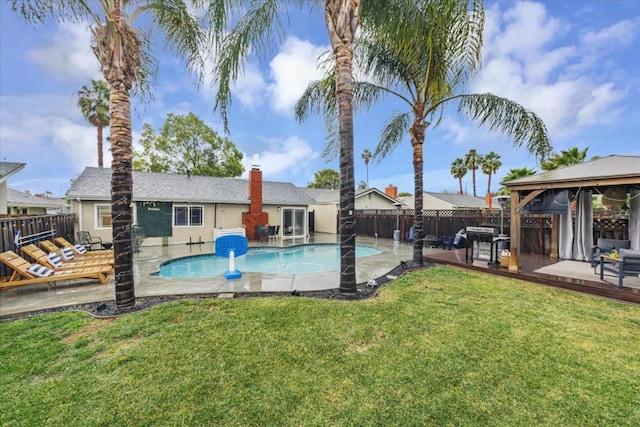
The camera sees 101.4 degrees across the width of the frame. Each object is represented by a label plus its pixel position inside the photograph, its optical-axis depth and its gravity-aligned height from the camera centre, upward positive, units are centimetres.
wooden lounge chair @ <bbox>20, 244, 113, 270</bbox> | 660 -120
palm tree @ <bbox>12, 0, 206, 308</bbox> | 445 +258
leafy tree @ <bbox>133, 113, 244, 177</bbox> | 2459 +661
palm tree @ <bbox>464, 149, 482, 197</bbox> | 3638 +752
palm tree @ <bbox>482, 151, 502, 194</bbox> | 3422 +662
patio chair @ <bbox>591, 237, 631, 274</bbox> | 724 -101
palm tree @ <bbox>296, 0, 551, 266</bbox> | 568 +384
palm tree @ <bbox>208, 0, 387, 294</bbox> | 527 +371
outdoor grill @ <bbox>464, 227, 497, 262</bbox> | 808 -89
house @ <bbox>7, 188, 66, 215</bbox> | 1925 +109
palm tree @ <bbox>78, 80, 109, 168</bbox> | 2247 +988
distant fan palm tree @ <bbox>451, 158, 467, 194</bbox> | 3816 +661
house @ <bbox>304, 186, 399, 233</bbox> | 2155 +99
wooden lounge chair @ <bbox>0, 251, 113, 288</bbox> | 577 -136
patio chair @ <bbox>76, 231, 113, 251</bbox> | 1105 -106
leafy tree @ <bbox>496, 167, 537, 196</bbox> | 2011 +320
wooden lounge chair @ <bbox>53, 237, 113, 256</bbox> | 874 -102
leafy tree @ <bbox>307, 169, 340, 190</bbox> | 4662 +644
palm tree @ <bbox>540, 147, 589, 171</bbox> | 1573 +337
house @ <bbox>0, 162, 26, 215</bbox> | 1026 +174
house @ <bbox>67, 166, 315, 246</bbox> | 1256 +61
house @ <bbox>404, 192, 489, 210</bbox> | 2880 +140
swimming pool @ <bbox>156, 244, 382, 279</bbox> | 903 -191
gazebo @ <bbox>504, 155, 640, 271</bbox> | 626 +48
